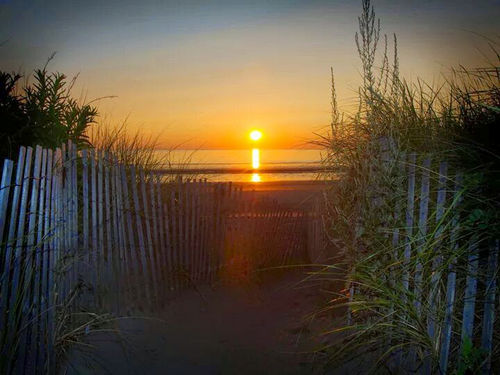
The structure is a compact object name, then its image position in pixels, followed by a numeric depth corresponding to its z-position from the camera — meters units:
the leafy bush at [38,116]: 6.04
